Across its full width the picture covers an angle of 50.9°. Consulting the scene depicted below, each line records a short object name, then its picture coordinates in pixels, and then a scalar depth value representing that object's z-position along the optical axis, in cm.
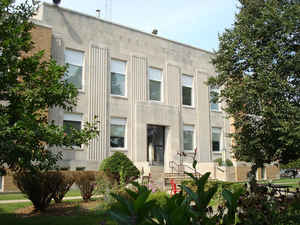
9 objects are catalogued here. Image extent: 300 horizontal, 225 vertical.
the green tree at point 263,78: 1142
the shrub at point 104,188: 983
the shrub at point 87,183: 1176
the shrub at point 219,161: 2410
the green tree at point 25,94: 605
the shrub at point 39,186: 969
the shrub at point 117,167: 1582
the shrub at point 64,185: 1064
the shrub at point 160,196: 898
